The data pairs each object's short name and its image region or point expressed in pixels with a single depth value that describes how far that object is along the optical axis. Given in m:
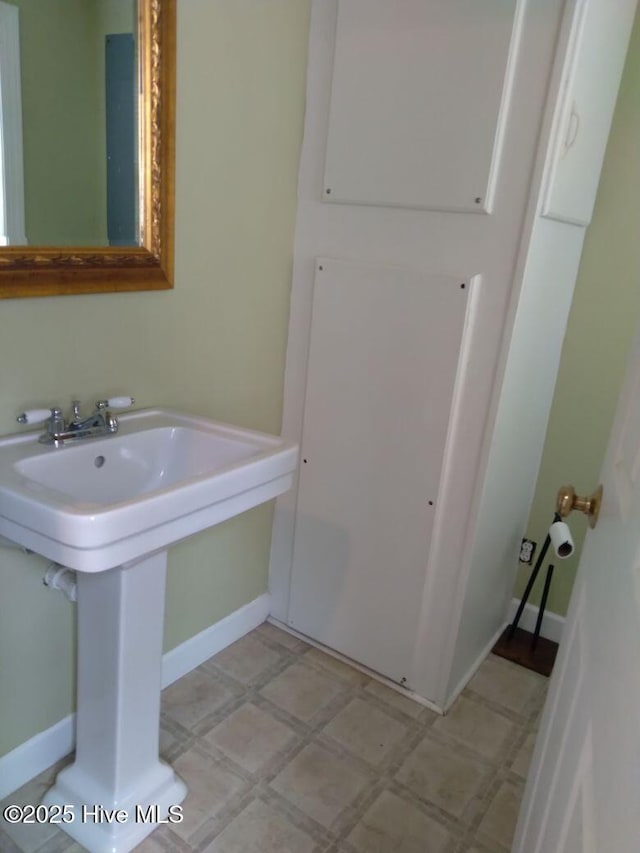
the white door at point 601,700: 0.54
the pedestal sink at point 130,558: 1.08
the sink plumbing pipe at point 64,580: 1.27
